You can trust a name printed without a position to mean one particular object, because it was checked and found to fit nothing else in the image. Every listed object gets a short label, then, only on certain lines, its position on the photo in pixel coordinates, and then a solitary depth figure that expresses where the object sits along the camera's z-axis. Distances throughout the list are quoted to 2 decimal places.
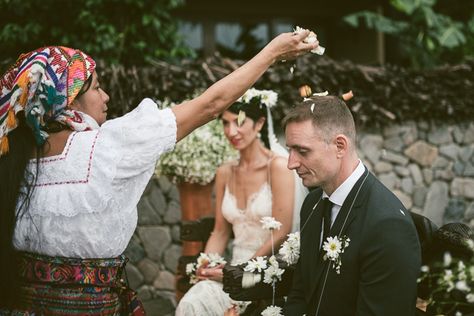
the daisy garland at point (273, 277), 2.92
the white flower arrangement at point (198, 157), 5.00
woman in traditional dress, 2.11
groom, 2.27
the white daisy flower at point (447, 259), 2.02
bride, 3.72
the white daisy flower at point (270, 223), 3.33
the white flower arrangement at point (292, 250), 3.06
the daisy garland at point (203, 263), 3.72
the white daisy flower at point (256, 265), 3.00
